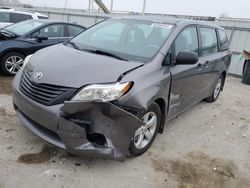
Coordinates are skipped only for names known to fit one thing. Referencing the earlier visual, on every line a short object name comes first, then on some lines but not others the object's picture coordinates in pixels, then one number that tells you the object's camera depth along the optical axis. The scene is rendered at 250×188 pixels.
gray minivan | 1.90
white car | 6.89
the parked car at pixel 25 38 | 4.36
